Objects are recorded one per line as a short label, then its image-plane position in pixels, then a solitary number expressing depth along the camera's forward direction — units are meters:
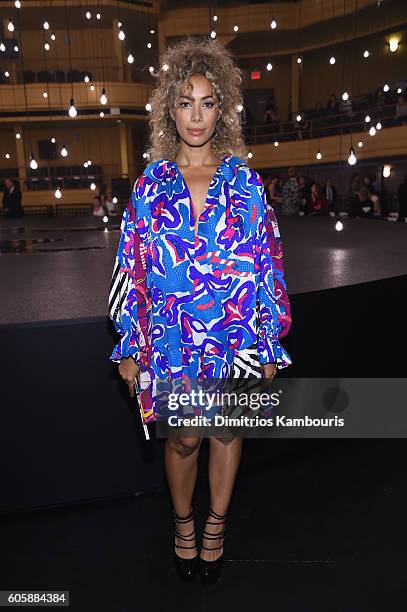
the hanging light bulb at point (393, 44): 15.95
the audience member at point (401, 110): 12.85
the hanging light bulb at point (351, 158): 6.05
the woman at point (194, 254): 1.64
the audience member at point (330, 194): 10.83
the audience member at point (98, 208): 11.76
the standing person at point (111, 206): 11.71
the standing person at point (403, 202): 8.63
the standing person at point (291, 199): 9.41
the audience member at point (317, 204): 9.06
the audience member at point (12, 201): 10.73
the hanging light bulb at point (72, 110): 7.37
